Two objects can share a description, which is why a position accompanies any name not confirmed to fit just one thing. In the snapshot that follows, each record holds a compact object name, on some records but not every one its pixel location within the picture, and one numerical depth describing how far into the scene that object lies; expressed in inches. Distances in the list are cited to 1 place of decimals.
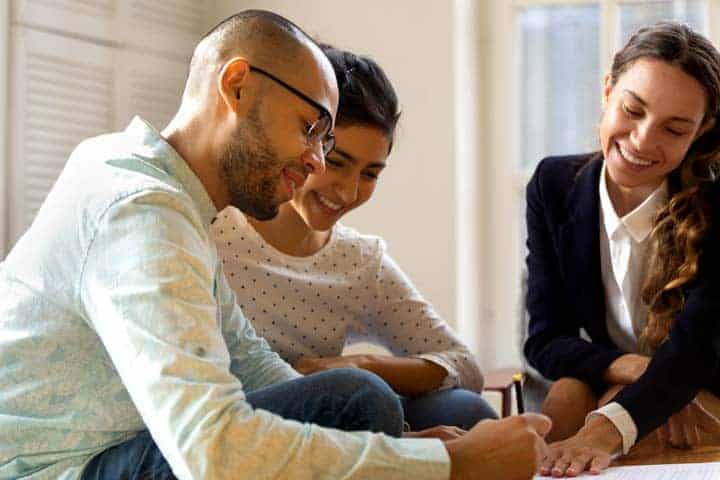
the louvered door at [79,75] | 121.2
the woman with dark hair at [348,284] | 85.4
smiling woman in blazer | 84.1
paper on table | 68.5
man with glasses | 49.8
